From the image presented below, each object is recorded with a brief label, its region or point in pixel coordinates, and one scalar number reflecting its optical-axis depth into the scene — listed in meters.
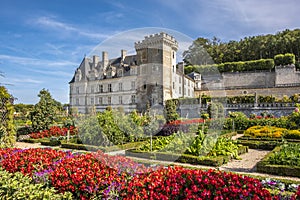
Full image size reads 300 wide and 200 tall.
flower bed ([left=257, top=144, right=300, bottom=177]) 6.37
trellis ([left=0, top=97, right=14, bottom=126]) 9.86
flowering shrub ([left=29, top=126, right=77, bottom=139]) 14.64
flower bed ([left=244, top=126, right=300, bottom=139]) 12.48
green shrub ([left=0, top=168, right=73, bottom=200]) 3.37
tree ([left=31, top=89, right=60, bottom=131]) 16.03
